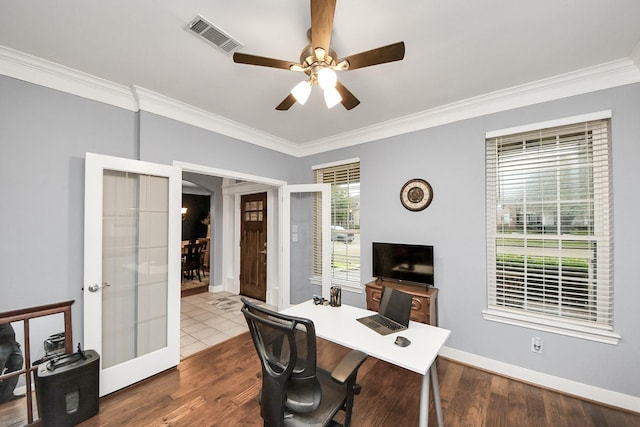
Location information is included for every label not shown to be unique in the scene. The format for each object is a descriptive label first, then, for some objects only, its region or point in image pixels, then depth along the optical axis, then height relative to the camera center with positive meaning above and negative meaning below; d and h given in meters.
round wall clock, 3.02 +0.26
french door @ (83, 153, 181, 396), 2.18 -0.52
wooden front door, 4.91 -0.64
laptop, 1.90 -0.81
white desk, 1.50 -0.86
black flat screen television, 2.84 -0.57
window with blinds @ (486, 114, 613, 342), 2.21 -0.09
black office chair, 1.28 -0.88
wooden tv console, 2.60 -0.92
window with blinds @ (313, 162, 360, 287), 3.71 -0.13
